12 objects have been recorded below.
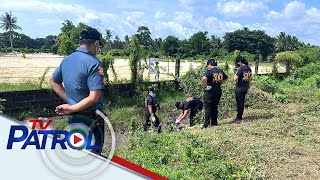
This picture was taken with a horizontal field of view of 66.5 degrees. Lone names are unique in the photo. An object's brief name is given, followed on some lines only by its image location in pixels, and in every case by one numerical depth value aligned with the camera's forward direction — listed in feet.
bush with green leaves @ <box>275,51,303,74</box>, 51.75
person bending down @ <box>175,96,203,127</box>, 21.50
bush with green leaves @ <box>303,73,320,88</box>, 36.77
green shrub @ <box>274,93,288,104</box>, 26.64
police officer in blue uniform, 6.19
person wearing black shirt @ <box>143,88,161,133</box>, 21.05
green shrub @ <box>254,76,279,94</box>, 29.50
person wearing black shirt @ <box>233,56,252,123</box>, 19.94
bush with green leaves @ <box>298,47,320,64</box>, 57.39
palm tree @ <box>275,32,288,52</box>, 194.94
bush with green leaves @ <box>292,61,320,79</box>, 45.84
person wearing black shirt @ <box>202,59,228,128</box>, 18.81
